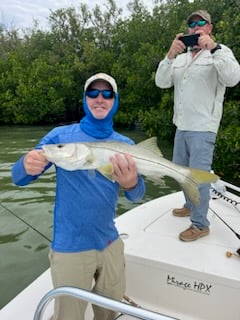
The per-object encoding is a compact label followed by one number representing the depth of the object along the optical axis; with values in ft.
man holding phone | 7.42
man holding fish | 4.49
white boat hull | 5.96
